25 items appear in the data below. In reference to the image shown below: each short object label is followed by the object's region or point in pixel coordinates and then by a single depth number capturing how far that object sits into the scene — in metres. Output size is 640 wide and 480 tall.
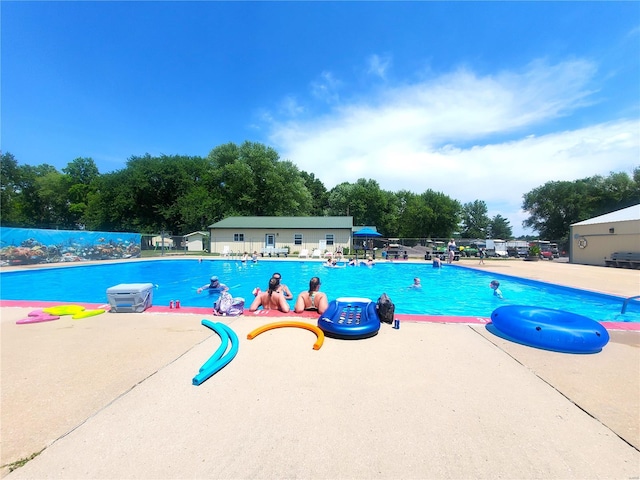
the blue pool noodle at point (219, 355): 3.07
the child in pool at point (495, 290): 9.98
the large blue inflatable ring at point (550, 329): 3.90
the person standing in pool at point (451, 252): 20.39
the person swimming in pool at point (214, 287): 9.85
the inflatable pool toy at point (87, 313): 5.58
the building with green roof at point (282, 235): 26.95
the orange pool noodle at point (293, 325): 4.12
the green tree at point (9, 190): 47.59
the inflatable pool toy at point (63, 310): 5.75
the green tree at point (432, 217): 50.03
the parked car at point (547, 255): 26.72
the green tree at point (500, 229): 83.75
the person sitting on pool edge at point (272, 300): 6.02
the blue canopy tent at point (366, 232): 24.81
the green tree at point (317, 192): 60.09
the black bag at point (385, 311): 5.17
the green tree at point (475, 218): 71.56
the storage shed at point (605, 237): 17.64
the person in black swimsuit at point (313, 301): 5.98
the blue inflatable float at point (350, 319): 4.35
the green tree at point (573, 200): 38.34
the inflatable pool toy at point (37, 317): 5.24
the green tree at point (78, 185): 51.47
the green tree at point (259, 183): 39.91
